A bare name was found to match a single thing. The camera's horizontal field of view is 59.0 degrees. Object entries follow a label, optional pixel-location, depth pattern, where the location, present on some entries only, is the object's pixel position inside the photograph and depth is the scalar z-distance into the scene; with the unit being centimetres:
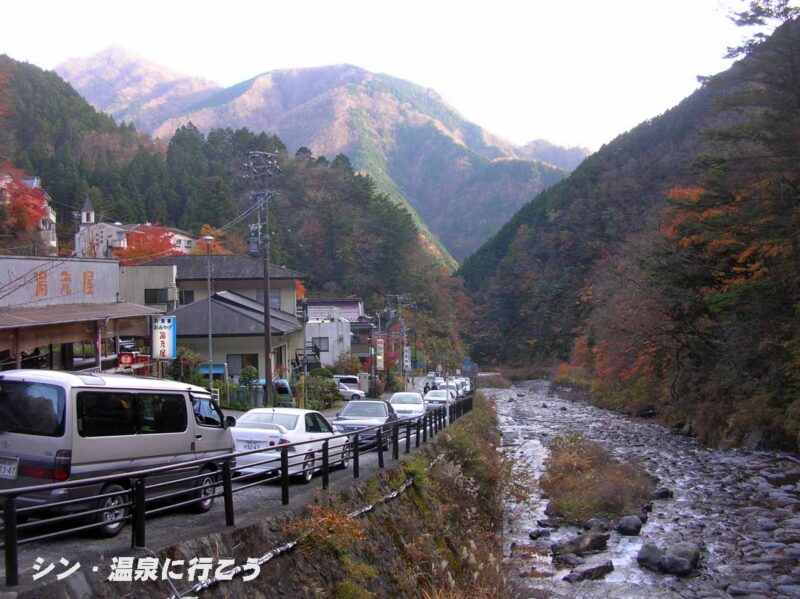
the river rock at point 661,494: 2097
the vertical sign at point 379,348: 5275
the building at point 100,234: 5479
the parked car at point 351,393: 4647
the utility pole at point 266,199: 2796
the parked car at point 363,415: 1928
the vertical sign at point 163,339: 2392
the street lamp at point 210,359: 3012
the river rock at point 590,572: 1428
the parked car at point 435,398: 3763
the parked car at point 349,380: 5125
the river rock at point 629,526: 1747
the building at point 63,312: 1644
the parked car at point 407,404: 2725
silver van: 762
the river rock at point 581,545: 1612
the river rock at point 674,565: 1436
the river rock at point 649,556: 1484
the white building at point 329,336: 5847
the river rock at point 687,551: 1470
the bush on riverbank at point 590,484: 1980
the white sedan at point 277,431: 1362
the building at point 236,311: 3759
